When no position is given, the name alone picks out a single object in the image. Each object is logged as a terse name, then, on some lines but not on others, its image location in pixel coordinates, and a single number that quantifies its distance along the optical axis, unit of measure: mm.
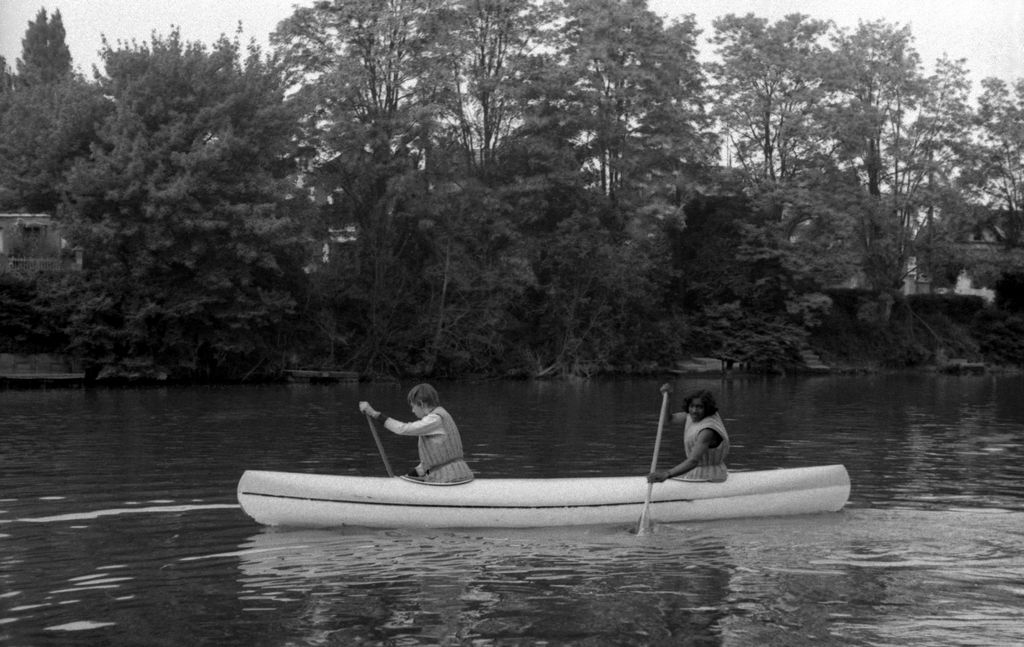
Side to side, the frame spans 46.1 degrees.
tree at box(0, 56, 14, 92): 62244
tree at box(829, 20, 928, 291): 52031
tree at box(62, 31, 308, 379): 37375
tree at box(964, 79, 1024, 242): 55406
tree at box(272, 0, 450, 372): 44062
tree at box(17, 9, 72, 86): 77112
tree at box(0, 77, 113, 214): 39344
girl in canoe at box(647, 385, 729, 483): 13422
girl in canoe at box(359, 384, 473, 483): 13070
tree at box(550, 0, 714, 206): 48688
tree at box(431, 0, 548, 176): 47531
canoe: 12812
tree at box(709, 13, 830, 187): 50875
